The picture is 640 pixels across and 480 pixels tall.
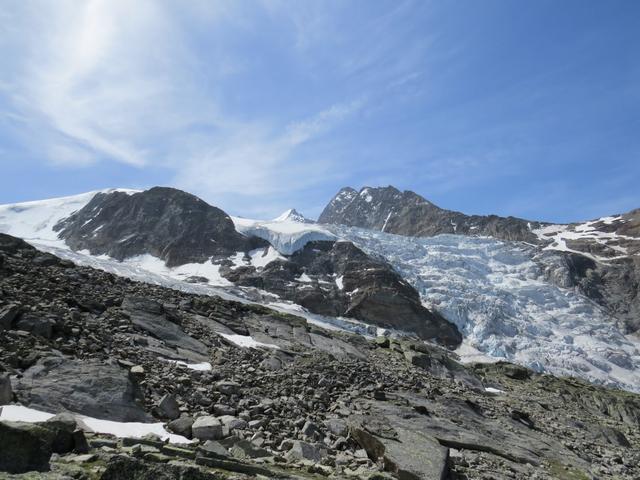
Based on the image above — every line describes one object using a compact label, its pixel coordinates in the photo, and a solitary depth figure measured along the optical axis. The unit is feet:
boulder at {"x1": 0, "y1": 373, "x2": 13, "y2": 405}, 37.60
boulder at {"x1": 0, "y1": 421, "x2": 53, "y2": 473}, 22.54
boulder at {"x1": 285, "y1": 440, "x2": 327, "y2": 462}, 38.06
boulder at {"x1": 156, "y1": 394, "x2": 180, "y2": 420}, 44.37
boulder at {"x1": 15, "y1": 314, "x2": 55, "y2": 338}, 52.70
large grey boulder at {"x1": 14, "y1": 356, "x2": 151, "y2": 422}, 40.45
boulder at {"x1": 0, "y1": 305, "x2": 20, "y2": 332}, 52.06
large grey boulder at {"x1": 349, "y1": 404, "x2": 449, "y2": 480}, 38.92
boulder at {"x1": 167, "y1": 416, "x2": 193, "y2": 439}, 40.37
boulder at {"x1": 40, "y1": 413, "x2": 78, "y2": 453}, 26.71
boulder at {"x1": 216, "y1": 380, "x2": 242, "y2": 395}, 52.31
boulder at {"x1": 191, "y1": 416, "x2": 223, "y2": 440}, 39.65
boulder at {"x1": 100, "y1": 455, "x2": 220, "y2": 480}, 21.74
